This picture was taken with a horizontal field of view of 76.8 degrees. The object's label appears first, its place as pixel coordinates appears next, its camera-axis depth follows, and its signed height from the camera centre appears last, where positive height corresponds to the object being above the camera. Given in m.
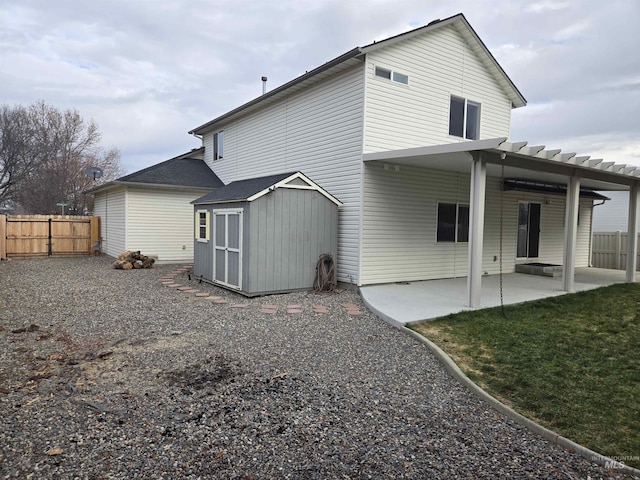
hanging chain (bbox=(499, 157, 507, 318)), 10.38 +0.88
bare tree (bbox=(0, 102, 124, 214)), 23.09 +3.47
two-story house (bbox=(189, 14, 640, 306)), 8.35 +1.35
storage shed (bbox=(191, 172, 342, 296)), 8.03 -0.24
